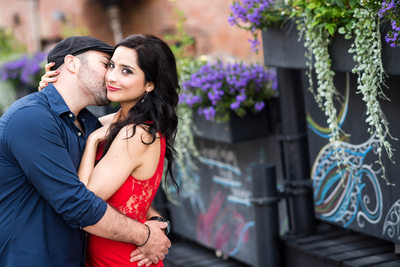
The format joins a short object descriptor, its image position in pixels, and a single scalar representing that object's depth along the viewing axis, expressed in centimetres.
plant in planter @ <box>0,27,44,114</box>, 708
